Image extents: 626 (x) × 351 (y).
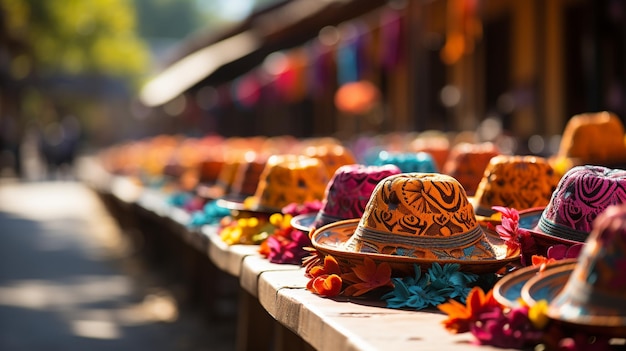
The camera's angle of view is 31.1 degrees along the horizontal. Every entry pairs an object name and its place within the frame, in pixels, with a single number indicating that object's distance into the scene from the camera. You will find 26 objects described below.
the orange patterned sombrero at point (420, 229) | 2.86
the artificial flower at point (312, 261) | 3.20
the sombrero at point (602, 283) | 1.95
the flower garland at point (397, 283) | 2.73
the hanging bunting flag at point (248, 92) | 22.09
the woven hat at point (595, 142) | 5.10
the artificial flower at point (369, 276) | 2.84
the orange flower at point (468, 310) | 2.31
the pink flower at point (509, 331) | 2.16
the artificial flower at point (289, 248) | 3.69
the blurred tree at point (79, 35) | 45.28
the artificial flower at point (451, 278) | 2.73
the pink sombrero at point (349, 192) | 3.61
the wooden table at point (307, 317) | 2.35
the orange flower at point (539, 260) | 2.59
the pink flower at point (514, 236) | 2.88
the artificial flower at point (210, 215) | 5.72
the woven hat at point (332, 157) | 5.25
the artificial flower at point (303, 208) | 4.12
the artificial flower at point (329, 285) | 2.92
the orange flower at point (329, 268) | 2.99
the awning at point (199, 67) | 23.26
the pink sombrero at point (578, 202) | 2.68
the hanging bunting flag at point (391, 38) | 11.81
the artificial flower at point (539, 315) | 2.10
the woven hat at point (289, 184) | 4.59
